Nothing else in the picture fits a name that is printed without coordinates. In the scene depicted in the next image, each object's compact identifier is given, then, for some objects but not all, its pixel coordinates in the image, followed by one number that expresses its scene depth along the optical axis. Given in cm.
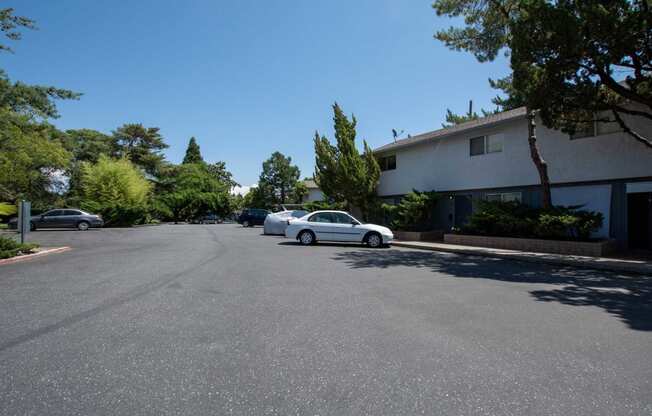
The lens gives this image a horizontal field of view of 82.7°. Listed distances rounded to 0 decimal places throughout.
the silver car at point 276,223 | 2172
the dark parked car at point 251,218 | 3250
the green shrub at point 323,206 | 2612
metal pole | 1298
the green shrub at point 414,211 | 1880
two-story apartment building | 1306
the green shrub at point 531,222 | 1284
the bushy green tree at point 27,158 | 1621
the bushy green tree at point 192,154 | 7138
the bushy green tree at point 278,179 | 6950
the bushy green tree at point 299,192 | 6391
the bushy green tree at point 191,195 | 4750
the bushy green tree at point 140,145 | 5069
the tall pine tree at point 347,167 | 2291
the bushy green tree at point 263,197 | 6875
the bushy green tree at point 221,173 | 7900
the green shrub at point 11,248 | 1062
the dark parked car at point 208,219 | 4788
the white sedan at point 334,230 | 1523
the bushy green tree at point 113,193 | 3105
